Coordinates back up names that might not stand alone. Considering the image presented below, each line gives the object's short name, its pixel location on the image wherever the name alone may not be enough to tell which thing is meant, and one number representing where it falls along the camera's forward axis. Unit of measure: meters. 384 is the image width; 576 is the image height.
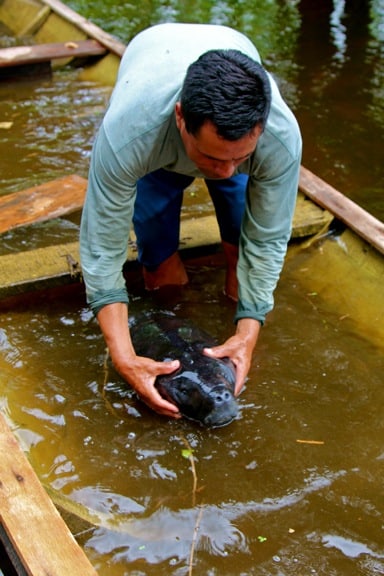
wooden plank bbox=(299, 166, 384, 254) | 4.05
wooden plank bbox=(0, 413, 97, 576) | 2.17
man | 2.39
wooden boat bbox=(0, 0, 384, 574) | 3.79
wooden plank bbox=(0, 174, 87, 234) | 4.66
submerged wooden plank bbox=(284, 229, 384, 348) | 3.77
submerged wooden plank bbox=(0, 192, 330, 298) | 3.78
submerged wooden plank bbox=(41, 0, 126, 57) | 7.16
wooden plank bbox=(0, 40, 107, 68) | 6.81
